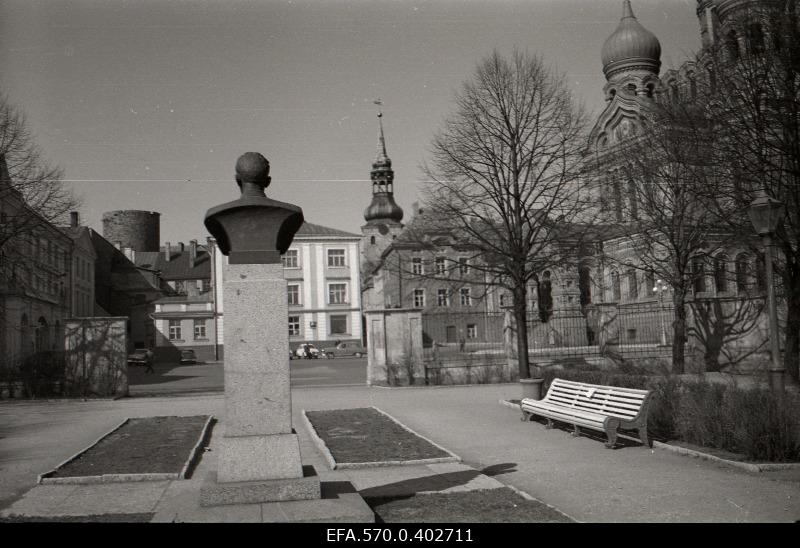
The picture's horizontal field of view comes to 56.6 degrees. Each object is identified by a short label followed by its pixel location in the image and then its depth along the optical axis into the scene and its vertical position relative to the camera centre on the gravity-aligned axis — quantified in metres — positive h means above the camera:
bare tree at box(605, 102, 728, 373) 20.80 +3.93
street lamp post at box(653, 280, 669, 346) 34.66 +1.56
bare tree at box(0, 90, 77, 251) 21.44 +4.62
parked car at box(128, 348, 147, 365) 46.78 -1.08
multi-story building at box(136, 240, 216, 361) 62.66 +1.10
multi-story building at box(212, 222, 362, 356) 64.94 +4.26
